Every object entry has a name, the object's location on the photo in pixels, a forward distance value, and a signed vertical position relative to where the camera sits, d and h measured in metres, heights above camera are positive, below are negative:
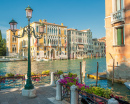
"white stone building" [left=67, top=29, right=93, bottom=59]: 60.84 +5.98
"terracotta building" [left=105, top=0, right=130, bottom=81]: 10.97 +1.58
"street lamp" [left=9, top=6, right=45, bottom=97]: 6.19 -0.85
